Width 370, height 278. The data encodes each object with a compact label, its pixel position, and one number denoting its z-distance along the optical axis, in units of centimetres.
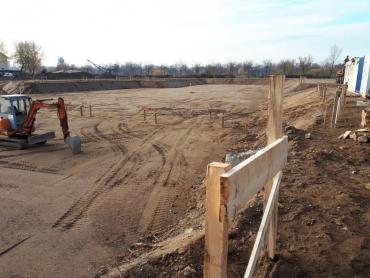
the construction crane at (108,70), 8817
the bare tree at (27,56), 8069
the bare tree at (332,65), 8936
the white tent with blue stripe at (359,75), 2466
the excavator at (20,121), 1658
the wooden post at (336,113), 1518
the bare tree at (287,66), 10169
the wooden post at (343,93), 1876
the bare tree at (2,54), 7988
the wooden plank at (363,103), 2040
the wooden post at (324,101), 2078
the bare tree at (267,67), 12920
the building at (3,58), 7962
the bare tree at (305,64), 9544
